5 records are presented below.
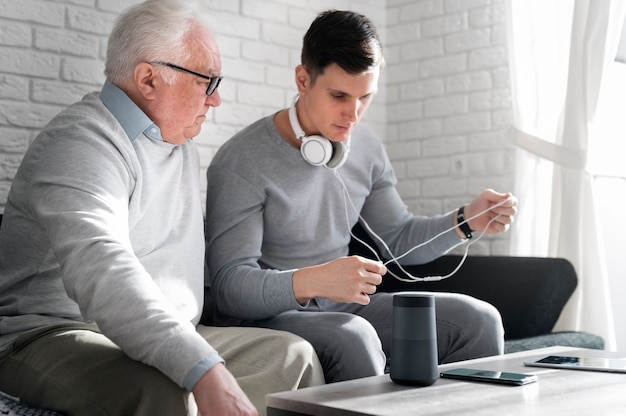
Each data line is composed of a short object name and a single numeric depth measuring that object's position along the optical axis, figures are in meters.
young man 1.98
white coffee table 1.29
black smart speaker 1.50
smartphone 1.51
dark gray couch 2.59
